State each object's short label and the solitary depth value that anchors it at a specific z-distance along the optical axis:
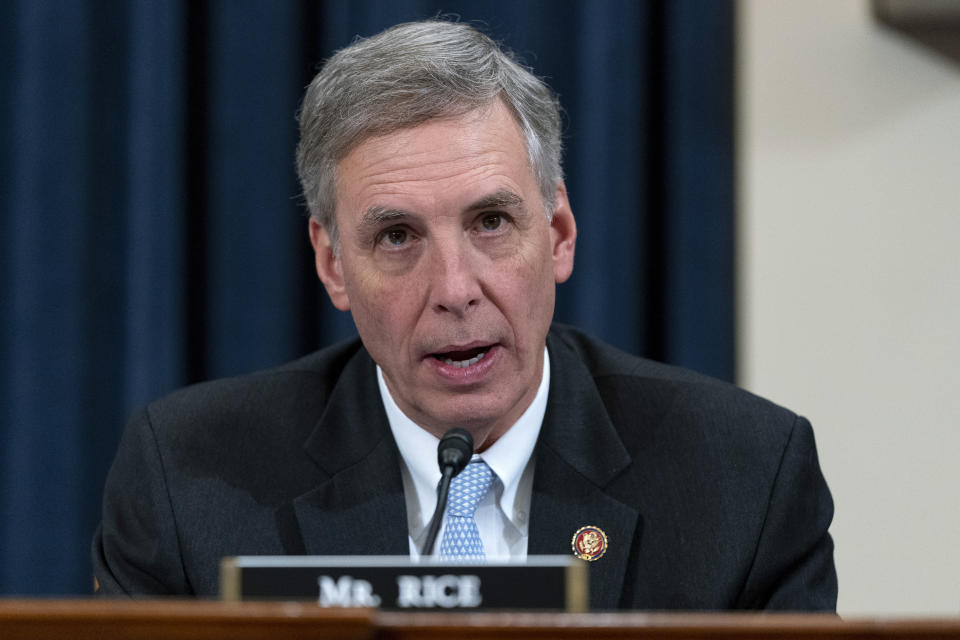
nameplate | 2.48
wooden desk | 2.42
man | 2.75
